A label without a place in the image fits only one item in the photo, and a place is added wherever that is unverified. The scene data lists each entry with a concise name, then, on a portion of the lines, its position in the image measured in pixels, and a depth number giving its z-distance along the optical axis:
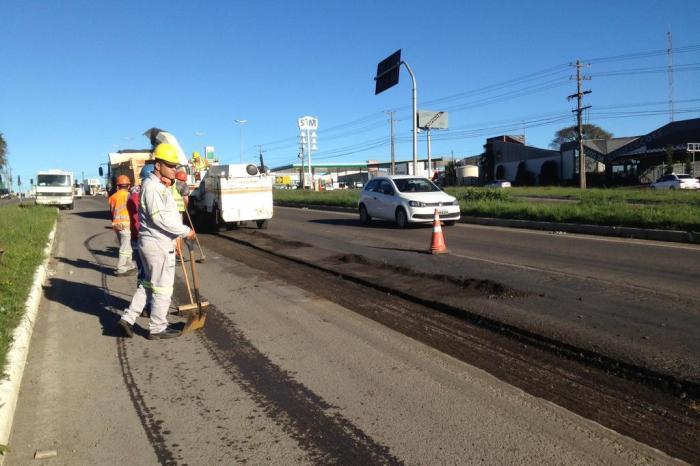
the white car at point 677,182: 37.94
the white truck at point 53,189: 35.62
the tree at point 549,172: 60.31
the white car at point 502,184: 54.52
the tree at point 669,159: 48.47
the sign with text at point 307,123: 59.31
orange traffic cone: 11.38
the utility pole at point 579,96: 51.47
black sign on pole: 26.39
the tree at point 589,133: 106.12
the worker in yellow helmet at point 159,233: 5.52
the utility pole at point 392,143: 59.71
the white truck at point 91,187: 84.62
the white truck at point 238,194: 16.98
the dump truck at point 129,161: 21.62
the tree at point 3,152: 93.06
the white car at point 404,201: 16.19
